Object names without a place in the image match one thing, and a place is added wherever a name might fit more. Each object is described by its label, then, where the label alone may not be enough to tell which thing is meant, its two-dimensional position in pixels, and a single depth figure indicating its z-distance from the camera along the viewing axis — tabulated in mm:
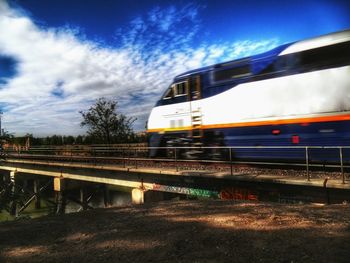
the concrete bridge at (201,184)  9023
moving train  9758
